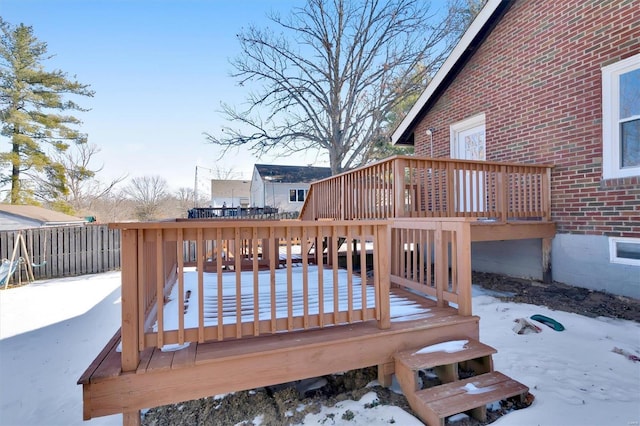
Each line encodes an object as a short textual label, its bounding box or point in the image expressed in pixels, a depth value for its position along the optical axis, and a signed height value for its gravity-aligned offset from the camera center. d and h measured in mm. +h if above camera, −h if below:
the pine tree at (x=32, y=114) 13094 +4733
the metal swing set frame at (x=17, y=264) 7008 -1164
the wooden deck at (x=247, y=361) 1875 -1049
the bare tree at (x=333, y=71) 13734 +6704
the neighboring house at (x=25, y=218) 10422 -57
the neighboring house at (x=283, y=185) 26297 +2472
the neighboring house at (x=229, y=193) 34250 +2396
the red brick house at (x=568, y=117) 4270 +1615
